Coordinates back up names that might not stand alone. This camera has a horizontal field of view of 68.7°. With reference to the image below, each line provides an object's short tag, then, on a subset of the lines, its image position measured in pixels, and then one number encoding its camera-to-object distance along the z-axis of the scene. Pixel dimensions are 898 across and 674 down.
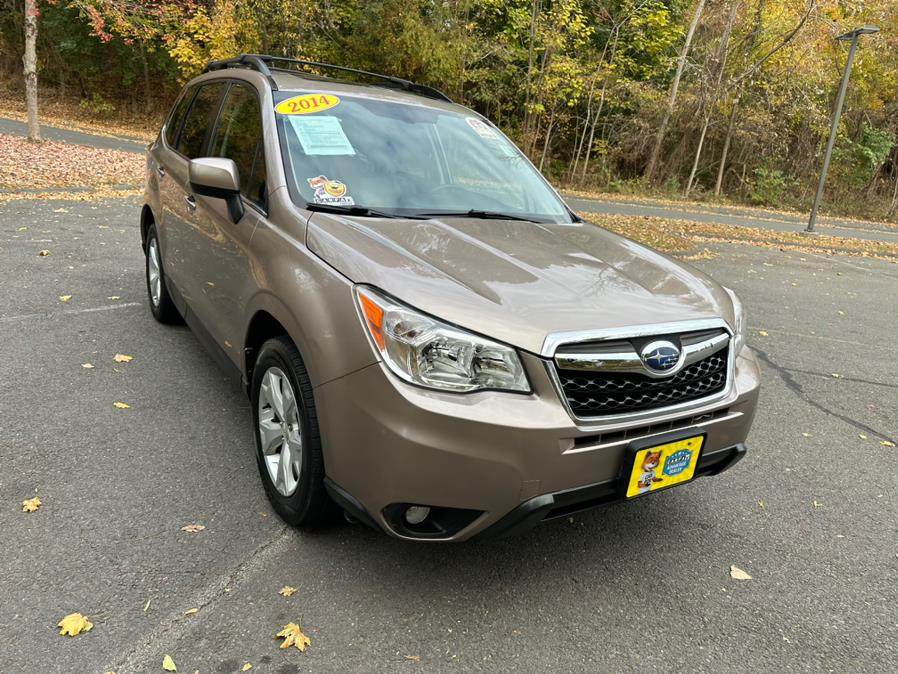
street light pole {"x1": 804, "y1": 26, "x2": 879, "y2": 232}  14.04
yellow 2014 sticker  3.22
